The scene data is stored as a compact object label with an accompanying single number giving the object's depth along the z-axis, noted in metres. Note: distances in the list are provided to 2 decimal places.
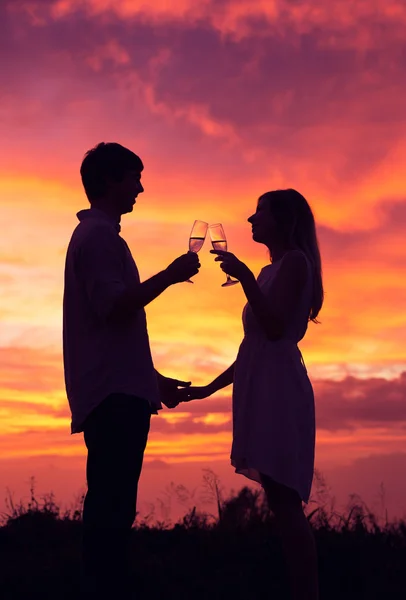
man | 4.81
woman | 5.69
